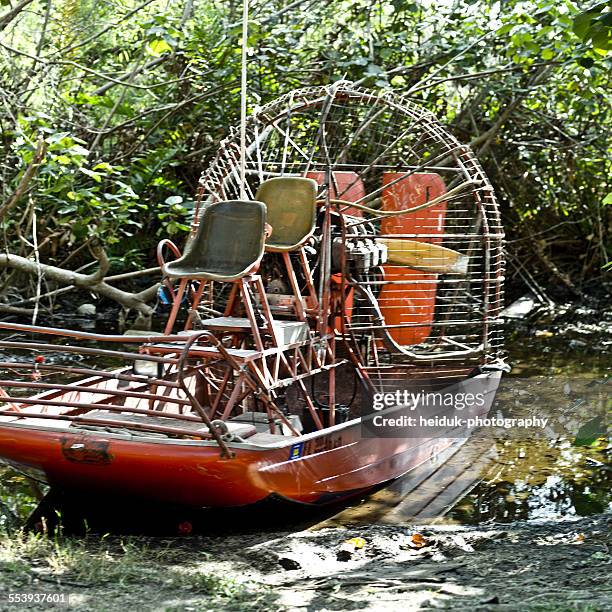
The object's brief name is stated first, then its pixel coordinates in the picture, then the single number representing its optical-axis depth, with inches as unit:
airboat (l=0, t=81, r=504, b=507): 415.3
